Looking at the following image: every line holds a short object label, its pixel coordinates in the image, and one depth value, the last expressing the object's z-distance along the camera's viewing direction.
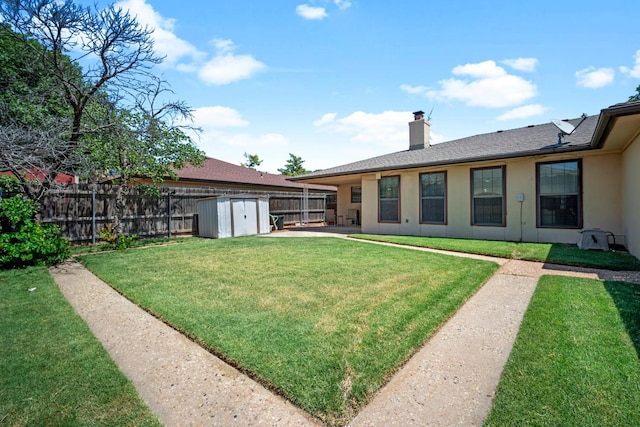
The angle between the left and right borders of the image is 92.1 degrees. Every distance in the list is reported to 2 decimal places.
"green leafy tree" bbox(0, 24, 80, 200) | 5.30
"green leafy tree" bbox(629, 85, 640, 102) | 17.85
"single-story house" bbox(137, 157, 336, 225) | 14.81
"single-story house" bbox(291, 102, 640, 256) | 7.00
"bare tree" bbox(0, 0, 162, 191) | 6.55
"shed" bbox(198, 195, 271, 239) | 11.63
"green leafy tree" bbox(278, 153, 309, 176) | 46.91
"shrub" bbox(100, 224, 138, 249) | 9.24
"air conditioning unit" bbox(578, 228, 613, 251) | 7.49
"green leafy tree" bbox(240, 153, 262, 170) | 44.31
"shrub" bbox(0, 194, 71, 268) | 6.44
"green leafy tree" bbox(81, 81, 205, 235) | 8.71
